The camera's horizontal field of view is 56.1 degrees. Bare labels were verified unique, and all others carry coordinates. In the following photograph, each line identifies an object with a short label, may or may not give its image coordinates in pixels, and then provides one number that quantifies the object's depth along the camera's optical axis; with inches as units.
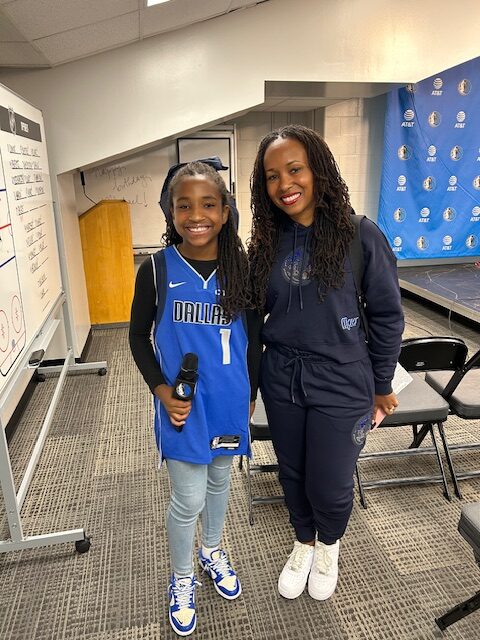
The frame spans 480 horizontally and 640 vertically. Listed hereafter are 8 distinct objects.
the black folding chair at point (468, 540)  49.5
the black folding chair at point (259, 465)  71.9
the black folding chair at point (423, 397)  78.2
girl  48.4
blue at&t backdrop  184.1
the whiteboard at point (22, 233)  70.6
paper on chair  65.9
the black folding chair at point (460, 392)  81.0
